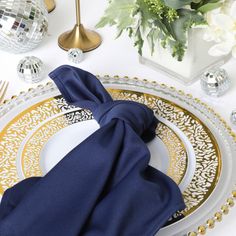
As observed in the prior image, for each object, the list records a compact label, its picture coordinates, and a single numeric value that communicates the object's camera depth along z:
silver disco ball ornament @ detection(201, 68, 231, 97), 0.75
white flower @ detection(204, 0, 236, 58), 0.63
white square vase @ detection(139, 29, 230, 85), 0.74
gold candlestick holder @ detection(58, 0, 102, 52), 0.86
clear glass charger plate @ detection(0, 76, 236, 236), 0.57
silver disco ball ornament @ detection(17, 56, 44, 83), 0.78
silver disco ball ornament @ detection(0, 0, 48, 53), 0.80
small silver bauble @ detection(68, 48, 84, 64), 0.83
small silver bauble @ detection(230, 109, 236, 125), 0.70
